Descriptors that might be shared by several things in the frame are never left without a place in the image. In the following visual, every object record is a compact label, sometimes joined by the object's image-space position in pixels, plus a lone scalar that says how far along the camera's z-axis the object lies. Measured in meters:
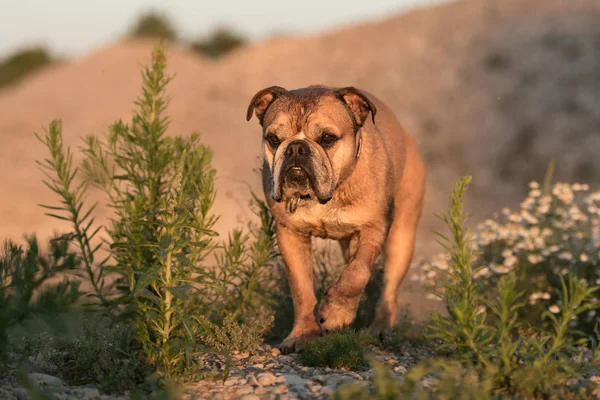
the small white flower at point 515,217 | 8.29
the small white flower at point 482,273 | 8.16
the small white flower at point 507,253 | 8.12
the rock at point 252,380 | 4.81
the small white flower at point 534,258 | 8.03
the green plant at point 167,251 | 4.79
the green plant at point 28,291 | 4.53
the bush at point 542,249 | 8.08
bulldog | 6.06
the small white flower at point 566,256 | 7.98
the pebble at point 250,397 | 4.43
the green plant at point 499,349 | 4.18
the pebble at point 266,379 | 4.84
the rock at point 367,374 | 4.90
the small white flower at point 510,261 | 8.04
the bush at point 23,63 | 50.75
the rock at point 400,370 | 5.13
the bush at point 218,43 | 42.72
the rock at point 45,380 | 4.64
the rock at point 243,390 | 4.57
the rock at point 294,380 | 4.76
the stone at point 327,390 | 4.48
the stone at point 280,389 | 4.59
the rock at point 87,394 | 4.47
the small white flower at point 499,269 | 7.93
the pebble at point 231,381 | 4.82
